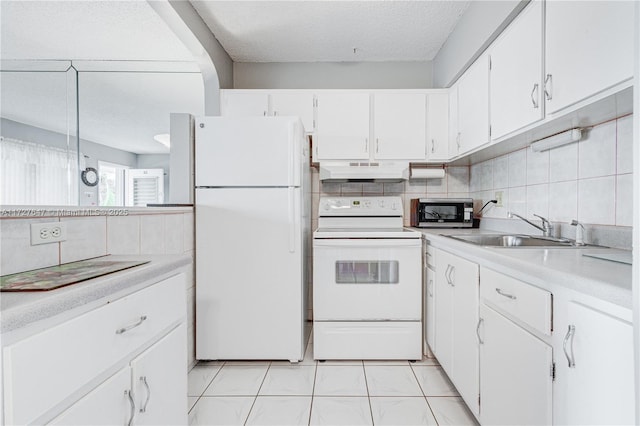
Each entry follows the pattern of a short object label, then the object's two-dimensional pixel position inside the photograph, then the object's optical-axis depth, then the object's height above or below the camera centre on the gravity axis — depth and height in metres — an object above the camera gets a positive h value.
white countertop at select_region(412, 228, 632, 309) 0.70 -0.17
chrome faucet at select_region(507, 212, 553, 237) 1.65 -0.10
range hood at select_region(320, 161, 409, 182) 2.45 +0.34
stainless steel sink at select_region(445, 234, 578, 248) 1.51 -0.17
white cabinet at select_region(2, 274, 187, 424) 0.53 -0.36
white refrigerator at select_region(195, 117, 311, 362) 1.98 -0.19
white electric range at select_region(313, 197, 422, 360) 2.04 -0.60
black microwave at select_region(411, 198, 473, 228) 2.51 -0.01
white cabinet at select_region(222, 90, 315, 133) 2.50 +0.92
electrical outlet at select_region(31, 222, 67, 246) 0.91 -0.08
